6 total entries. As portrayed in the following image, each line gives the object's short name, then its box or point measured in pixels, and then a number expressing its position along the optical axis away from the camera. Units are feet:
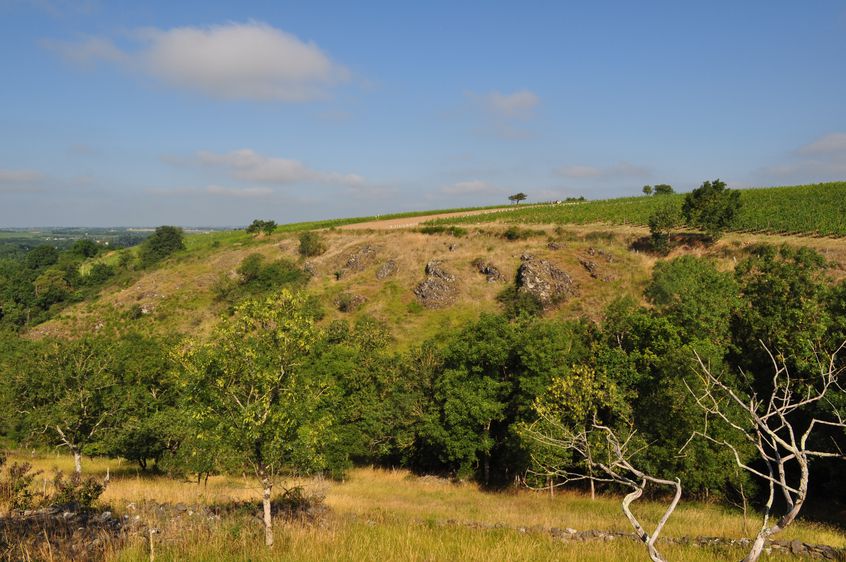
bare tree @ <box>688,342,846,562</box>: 15.80
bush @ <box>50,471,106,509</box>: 49.47
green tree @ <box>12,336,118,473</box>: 88.43
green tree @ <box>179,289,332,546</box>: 37.32
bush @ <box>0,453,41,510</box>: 48.42
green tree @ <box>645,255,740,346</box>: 100.63
